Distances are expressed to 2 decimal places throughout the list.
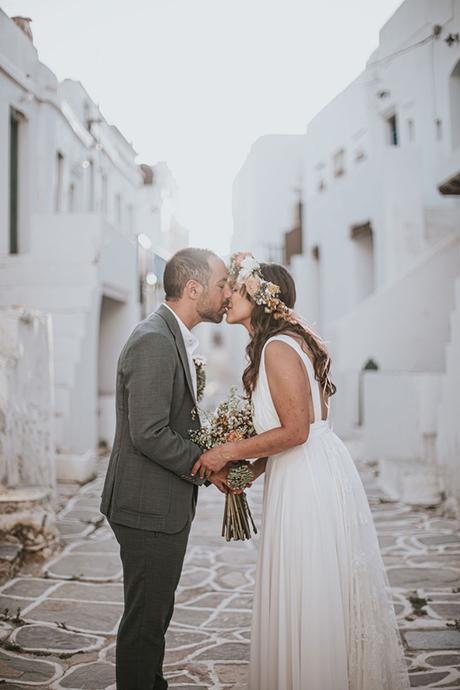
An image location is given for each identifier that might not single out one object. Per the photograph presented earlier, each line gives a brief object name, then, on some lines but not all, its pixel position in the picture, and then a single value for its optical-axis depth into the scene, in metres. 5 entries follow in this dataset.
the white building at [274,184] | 27.61
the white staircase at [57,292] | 10.70
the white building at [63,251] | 10.43
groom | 2.98
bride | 3.10
